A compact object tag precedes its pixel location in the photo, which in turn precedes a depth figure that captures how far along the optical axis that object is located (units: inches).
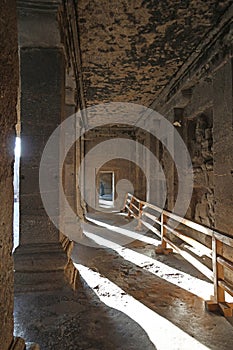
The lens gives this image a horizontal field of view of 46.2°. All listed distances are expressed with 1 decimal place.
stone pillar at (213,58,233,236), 154.2
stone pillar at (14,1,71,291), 114.0
